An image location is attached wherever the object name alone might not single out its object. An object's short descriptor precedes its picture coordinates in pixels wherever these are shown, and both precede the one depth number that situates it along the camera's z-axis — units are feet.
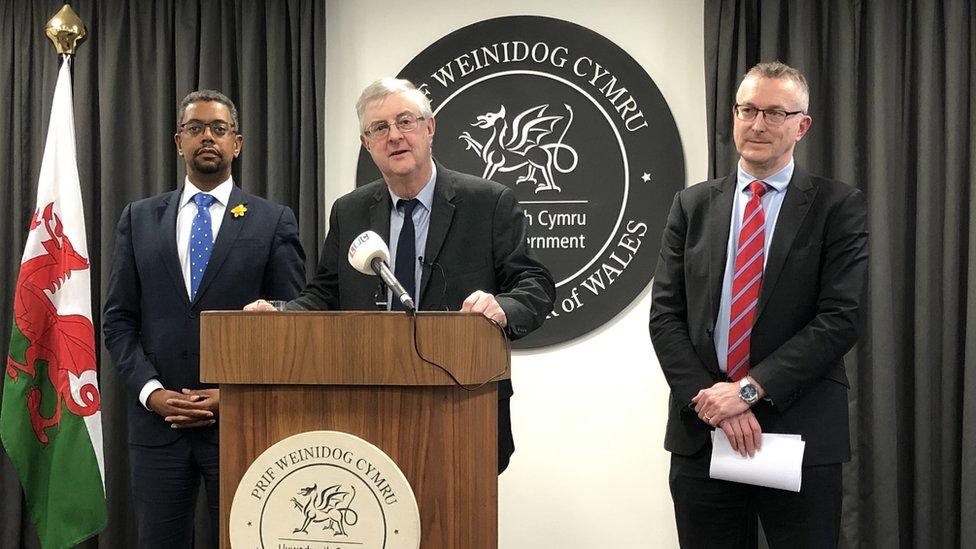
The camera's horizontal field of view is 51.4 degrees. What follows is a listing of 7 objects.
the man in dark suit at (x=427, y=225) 7.84
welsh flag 11.38
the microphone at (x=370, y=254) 6.03
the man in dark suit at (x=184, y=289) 9.66
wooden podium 5.91
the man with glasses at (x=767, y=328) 8.00
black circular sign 12.84
